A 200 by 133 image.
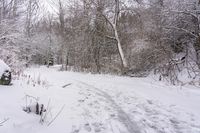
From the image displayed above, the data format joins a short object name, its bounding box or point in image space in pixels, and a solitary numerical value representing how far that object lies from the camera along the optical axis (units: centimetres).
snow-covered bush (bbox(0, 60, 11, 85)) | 365
